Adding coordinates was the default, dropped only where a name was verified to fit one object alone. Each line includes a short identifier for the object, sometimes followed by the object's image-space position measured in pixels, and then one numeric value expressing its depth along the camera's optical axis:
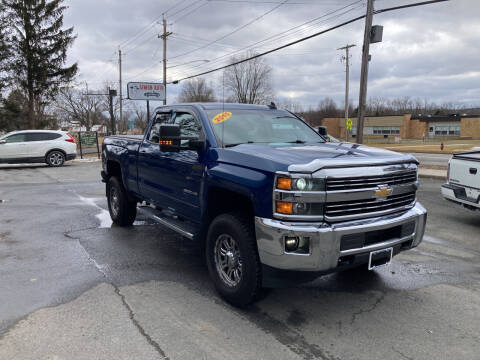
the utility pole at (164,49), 33.50
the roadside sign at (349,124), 34.91
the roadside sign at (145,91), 33.91
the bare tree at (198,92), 48.91
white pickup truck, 6.40
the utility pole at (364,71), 14.76
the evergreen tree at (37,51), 31.52
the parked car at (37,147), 17.25
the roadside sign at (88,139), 25.82
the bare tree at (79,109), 61.22
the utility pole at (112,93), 26.67
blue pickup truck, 3.07
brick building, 57.72
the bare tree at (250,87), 59.47
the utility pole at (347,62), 40.72
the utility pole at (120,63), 46.56
